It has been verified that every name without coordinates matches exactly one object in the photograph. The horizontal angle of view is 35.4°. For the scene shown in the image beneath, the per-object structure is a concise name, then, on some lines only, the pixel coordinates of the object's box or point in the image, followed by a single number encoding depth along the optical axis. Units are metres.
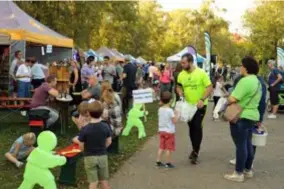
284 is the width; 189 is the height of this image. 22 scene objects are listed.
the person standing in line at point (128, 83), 14.27
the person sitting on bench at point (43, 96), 9.32
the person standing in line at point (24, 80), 13.35
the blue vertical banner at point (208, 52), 20.08
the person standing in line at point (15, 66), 13.61
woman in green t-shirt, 6.18
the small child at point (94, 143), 4.95
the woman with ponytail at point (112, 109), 7.88
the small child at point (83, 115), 6.65
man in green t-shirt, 7.35
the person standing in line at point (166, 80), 17.48
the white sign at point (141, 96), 11.21
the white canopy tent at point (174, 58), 33.71
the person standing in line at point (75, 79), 12.76
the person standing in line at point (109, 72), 16.08
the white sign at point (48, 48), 17.01
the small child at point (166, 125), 7.14
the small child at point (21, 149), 6.99
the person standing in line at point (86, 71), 14.80
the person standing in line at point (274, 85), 14.38
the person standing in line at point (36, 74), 14.69
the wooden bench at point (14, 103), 10.67
